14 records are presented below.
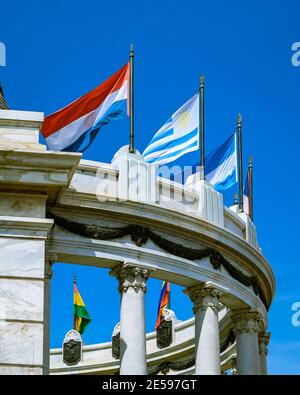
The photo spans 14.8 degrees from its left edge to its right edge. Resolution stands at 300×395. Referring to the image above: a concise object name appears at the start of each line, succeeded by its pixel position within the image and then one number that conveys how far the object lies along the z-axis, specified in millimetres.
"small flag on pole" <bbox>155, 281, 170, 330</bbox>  73000
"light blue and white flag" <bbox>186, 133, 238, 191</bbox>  57500
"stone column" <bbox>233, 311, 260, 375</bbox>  56844
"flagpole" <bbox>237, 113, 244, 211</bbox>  58969
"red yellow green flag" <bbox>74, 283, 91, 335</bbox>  77069
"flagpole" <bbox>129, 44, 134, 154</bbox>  52109
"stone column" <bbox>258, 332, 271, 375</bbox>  60250
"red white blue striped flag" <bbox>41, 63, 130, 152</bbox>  51312
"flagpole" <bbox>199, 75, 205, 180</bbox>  55844
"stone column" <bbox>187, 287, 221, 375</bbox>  52312
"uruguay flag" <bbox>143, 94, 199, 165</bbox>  54531
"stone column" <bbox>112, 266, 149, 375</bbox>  48625
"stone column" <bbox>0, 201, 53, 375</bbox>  37406
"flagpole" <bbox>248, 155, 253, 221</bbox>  62281
